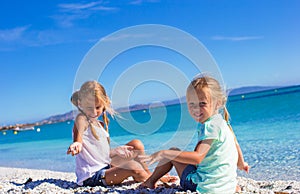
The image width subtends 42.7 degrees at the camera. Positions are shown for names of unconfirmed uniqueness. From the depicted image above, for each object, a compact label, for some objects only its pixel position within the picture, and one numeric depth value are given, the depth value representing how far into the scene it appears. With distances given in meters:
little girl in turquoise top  3.70
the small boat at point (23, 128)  75.94
